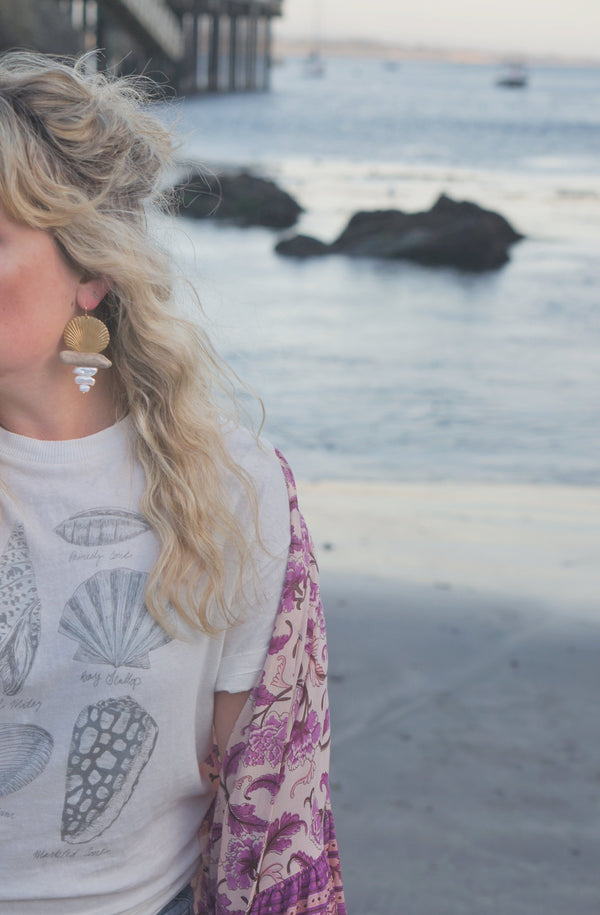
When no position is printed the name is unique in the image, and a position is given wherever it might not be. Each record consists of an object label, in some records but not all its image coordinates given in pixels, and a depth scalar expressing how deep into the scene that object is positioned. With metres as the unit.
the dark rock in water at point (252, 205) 19.70
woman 1.57
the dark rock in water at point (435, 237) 16.53
